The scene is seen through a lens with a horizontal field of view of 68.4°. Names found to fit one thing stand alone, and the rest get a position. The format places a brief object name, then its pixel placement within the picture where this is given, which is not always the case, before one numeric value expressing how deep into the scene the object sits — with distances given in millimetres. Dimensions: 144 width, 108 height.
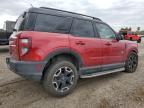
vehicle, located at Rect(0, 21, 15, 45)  6380
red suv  2138
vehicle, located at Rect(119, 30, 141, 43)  17213
